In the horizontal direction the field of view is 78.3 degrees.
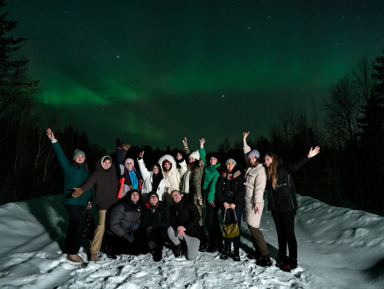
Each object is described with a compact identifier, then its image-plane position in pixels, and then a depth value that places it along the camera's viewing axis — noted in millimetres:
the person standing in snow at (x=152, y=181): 5797
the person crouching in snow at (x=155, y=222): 4789
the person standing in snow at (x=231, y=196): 4469
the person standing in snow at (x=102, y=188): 4383
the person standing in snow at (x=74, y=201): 4230
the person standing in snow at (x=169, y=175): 5812
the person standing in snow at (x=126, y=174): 5137
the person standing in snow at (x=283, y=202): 3891
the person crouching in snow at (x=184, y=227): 4684
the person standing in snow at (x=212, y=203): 4910
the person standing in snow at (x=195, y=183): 5219
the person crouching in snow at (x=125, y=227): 4645
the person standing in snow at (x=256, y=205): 4172
